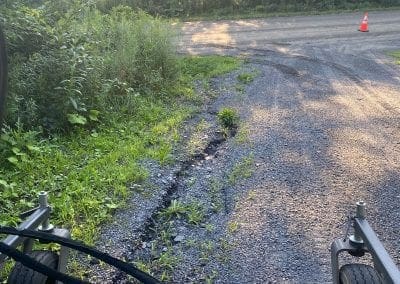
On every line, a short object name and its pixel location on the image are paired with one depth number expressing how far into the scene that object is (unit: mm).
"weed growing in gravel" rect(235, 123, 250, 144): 6789
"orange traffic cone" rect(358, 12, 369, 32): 16875
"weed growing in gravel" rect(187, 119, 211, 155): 6536
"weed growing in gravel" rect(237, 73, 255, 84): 10336
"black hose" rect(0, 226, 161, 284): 1696
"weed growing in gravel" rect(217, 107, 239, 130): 7523
